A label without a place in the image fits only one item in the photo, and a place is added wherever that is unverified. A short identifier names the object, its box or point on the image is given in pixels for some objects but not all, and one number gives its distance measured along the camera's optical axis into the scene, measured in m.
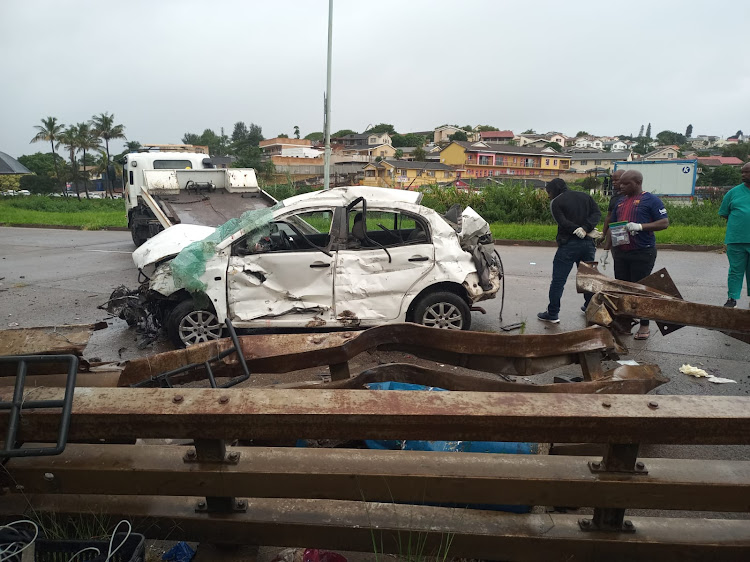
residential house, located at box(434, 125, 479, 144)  126.75
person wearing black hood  6.70
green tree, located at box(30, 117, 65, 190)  67.69
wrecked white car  5.86
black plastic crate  1.93
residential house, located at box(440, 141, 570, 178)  76.88
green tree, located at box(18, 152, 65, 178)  69.89
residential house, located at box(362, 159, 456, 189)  44.43
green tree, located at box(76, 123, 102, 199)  67.94
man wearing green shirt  6.29
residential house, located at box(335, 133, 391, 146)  113.88
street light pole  16.61
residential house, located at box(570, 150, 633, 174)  99.00
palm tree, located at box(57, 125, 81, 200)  67.44
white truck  10.80
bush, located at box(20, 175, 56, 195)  67.48
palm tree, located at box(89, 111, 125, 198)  69.31
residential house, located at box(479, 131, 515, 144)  124.31
